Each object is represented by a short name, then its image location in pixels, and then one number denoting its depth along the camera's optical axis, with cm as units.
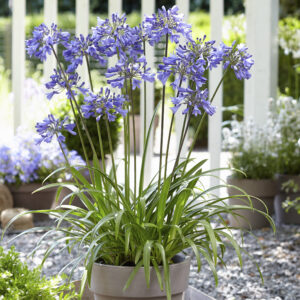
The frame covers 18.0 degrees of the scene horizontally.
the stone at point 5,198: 595
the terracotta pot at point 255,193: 573
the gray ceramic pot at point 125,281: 261
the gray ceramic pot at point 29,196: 609
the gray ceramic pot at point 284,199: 588
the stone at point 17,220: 563
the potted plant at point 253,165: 575
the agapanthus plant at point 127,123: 261
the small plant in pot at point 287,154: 590
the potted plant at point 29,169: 600
